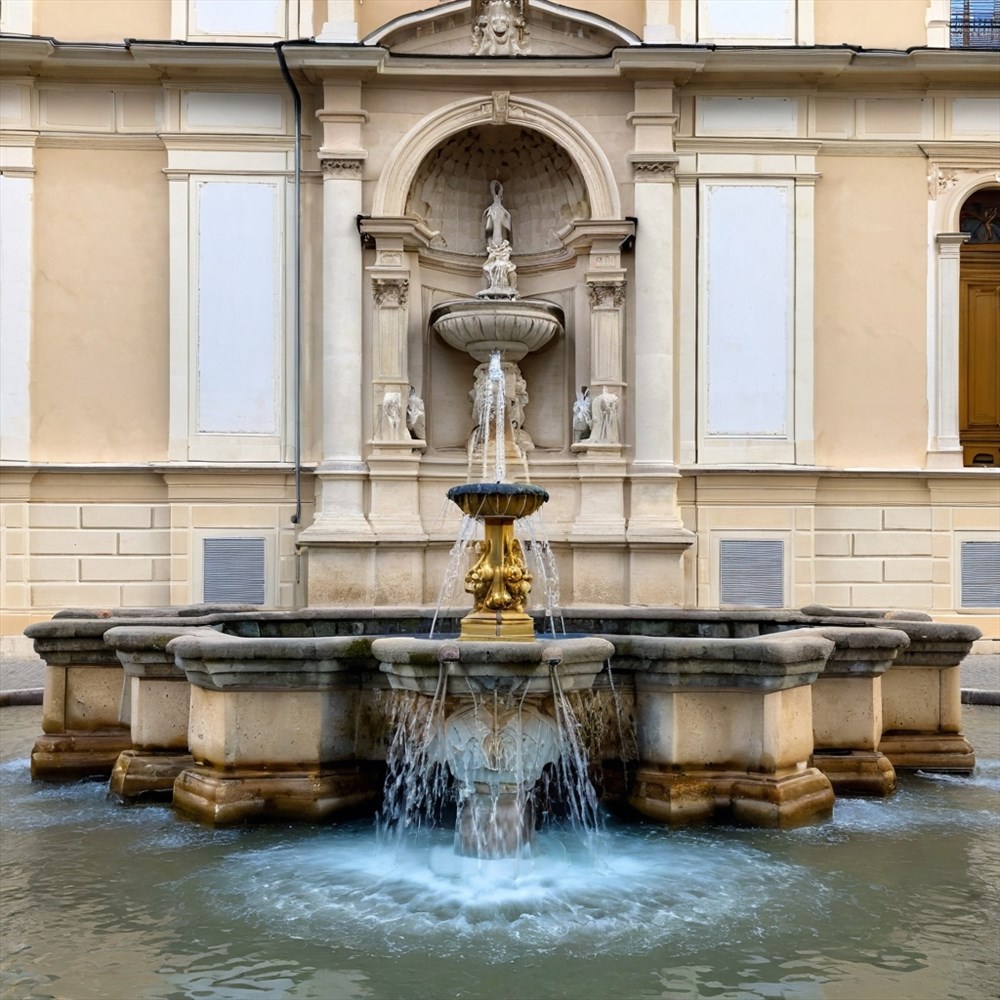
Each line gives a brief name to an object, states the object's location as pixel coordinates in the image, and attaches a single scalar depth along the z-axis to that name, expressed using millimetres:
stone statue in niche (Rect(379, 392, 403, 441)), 13578
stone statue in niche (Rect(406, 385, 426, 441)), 13812
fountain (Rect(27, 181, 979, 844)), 5707
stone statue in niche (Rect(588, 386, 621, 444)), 13625
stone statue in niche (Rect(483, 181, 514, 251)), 14648
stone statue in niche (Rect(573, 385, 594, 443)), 13820
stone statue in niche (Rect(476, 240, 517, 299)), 14148
